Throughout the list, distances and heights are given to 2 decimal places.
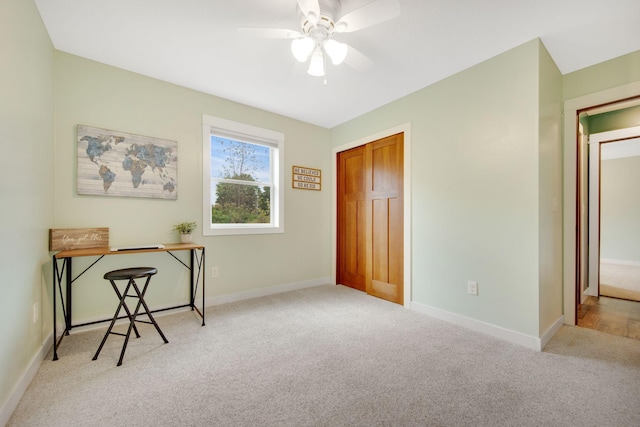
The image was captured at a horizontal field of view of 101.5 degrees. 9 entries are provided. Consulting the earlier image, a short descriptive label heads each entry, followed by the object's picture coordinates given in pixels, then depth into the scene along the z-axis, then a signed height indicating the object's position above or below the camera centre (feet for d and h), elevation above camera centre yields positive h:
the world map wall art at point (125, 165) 7.72 +1.54
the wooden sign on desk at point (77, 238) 6.89 -0.70
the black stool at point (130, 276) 6.24 -1.55
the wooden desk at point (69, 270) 6.37 -1.60
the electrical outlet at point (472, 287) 8.01 -2.32
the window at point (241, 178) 10.09 +1.47
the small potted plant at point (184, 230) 8.91 -0.60
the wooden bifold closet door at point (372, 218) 10.54 -0.26
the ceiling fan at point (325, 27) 4.99 +3.96
